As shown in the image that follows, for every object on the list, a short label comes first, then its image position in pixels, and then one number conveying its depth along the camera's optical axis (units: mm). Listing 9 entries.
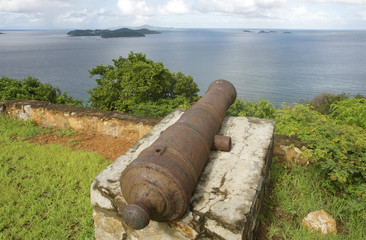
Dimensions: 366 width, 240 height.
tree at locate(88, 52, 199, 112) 9492
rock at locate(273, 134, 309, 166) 4199
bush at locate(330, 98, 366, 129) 5594
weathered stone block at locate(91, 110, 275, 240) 2330
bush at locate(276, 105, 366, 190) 3391
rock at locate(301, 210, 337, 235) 2951
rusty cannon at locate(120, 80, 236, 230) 2072
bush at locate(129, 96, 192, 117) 7233
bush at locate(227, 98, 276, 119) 7348
